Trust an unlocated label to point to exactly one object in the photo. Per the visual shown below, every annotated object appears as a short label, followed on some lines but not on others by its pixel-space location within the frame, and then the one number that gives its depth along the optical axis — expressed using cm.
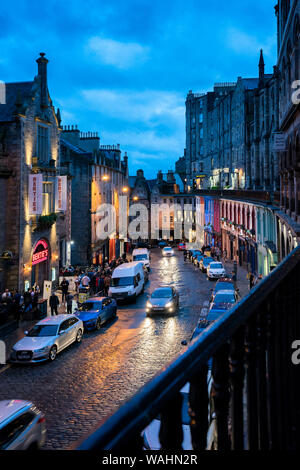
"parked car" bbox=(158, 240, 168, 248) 7431
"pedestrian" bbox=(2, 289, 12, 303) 2203
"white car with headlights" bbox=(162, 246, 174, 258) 5922
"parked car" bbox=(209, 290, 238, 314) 1871
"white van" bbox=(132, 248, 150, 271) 4338
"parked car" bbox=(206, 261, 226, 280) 3556
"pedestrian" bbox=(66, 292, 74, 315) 2295
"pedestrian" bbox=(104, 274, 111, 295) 3027
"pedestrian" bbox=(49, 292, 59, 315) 2233
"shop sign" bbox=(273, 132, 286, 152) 1895
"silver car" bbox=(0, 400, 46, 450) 800
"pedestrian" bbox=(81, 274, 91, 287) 2889
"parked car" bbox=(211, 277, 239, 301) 2547
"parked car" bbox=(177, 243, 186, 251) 6818
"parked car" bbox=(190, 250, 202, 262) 4952
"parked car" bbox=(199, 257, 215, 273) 4044
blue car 2031
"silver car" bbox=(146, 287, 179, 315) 2283
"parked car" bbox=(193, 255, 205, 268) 4466
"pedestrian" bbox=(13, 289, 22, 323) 2133
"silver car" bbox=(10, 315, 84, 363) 1549
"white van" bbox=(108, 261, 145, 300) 2705
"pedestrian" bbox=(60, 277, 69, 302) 2653
